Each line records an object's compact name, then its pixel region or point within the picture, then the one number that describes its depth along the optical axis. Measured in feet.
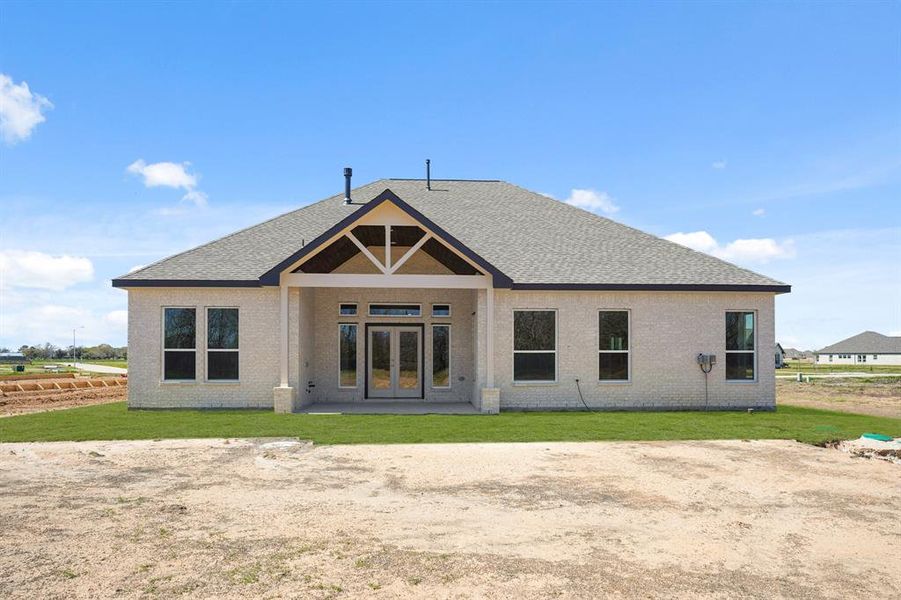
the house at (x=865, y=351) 291.79
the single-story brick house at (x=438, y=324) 51.62
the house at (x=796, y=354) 457.92
